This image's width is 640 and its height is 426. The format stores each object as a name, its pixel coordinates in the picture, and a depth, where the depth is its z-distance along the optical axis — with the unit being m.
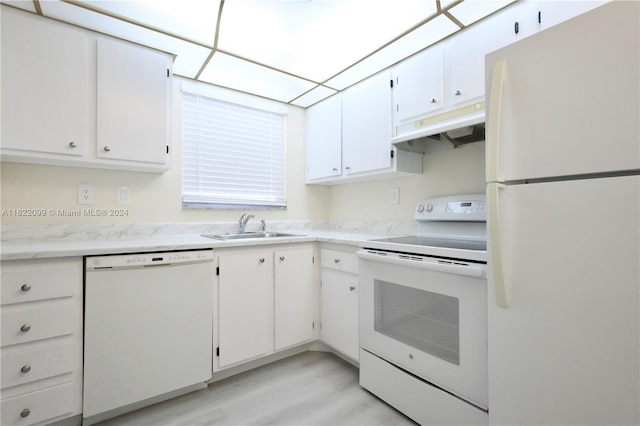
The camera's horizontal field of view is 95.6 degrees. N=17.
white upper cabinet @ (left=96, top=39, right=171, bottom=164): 1.76
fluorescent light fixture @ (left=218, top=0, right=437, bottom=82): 1.58
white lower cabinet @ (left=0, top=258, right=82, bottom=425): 1.30
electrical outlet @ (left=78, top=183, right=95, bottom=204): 1.90
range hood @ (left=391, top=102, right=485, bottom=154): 1.61
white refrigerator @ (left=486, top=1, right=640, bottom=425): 0.83
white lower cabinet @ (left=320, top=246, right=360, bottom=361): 1.99
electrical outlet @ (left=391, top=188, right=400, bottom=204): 2.39
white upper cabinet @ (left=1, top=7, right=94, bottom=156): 1.51
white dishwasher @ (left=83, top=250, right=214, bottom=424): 1.48
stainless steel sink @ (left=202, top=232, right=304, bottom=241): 2.23
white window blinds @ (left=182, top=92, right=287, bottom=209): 2.37
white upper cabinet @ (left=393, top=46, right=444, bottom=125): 1.81
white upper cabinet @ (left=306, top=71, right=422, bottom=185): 2.13
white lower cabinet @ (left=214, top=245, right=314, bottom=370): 1.88
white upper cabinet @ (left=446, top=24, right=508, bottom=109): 1.57
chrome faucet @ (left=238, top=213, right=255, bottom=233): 2.47
